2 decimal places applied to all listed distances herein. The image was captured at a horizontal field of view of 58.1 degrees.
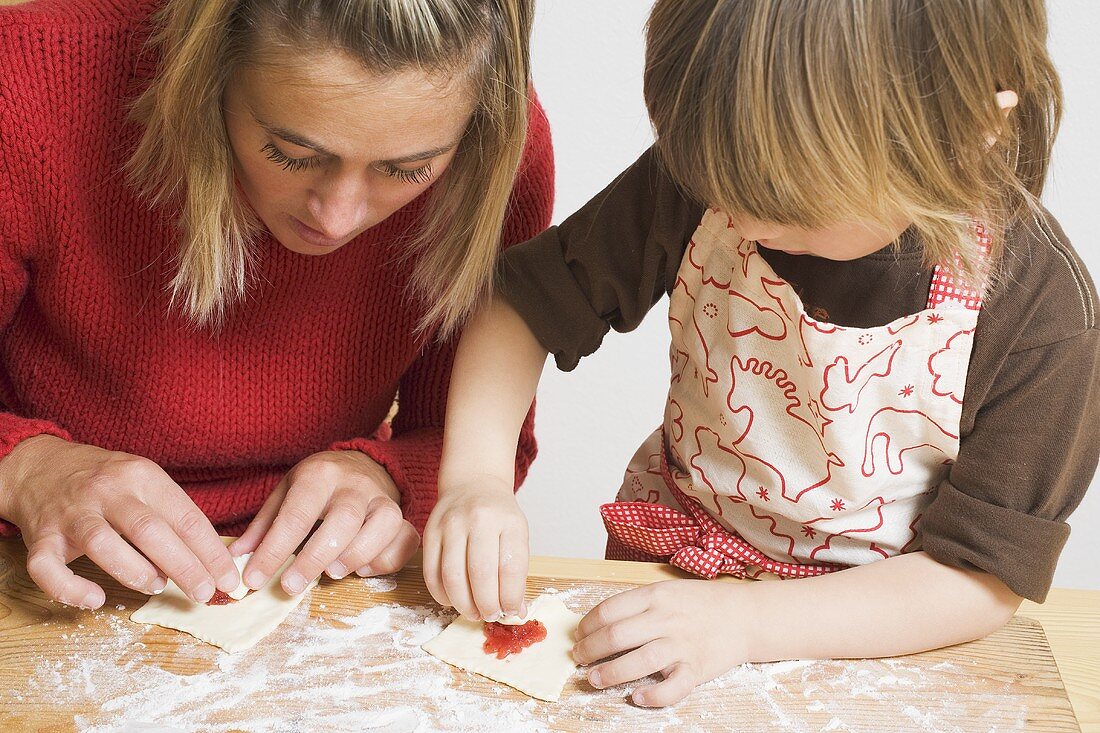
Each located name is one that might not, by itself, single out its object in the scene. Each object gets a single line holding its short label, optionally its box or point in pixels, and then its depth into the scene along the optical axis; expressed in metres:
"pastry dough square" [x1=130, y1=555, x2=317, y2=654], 0.87
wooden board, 0.80
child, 0.68
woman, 0.83
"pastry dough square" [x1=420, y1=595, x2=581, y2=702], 0.84
